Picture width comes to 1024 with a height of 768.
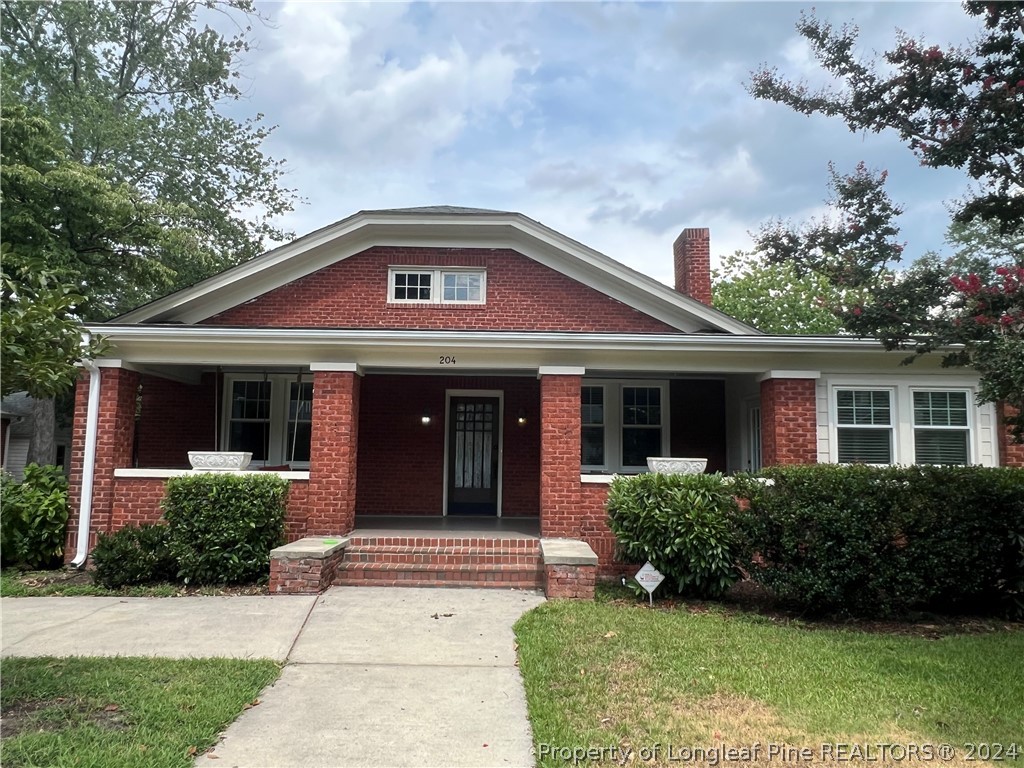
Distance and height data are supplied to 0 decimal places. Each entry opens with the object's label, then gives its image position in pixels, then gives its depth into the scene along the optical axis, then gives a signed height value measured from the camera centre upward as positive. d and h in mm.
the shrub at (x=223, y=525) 8094 -940
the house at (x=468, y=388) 9133 +1056
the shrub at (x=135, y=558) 7945 -1321
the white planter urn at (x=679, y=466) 8766 -139
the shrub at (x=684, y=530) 7410 -848
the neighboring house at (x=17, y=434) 19562 +415
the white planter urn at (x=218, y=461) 9070 -156
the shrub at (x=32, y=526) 9062 -1079
